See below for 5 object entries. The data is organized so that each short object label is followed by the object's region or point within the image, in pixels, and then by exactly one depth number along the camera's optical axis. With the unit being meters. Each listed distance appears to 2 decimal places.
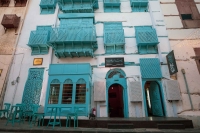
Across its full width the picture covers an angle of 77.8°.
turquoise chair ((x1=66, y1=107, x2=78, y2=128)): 6.21
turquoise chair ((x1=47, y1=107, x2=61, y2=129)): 6.79
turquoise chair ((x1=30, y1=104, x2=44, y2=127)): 5.92
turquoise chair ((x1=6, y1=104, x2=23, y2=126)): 6.23
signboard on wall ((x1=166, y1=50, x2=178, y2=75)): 8.37
